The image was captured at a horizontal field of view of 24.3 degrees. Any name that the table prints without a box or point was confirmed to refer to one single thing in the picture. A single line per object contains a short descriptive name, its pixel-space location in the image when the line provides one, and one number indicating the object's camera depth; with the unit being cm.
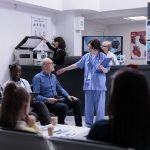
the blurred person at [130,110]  179
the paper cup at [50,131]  283
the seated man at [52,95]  502
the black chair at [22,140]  188
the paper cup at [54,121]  330
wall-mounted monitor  950
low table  289
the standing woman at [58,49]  699
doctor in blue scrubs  550
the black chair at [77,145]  162
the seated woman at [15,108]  227
